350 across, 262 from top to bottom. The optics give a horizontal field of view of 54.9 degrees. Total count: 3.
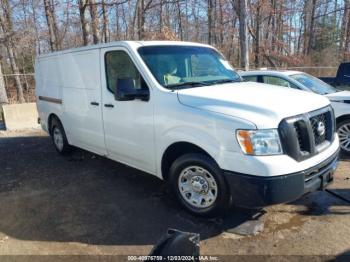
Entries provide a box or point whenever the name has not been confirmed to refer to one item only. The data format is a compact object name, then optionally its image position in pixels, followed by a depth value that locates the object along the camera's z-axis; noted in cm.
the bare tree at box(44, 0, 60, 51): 2003
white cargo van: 334
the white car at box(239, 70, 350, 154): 654
